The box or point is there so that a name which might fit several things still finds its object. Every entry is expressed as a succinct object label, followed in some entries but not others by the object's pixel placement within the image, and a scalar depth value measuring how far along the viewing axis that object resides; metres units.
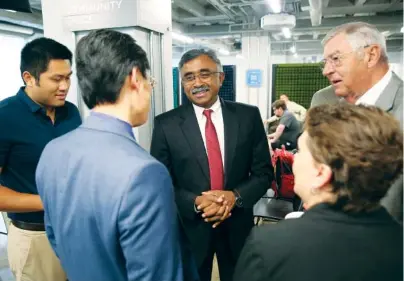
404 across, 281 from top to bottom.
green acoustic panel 5.26
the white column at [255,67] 7.56
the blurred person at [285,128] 5.61
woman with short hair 0.74
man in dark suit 1.72
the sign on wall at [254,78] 7.51
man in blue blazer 0.84
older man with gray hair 1.33
